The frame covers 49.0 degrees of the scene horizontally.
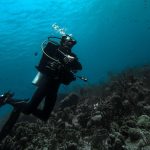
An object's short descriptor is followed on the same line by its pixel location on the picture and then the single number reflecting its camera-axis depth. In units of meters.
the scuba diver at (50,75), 4.74
